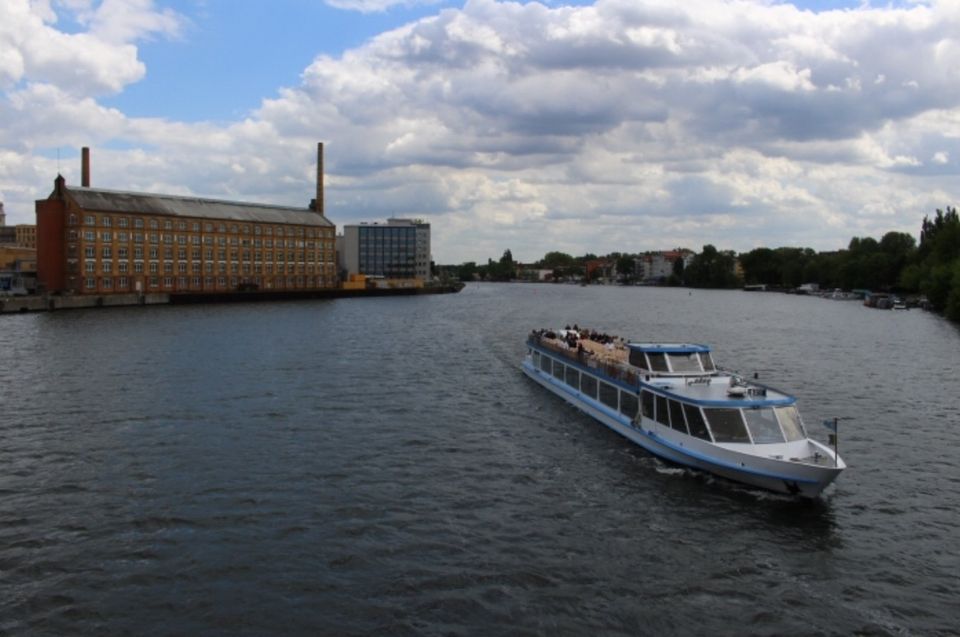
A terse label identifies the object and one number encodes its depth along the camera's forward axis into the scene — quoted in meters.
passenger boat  26.03
